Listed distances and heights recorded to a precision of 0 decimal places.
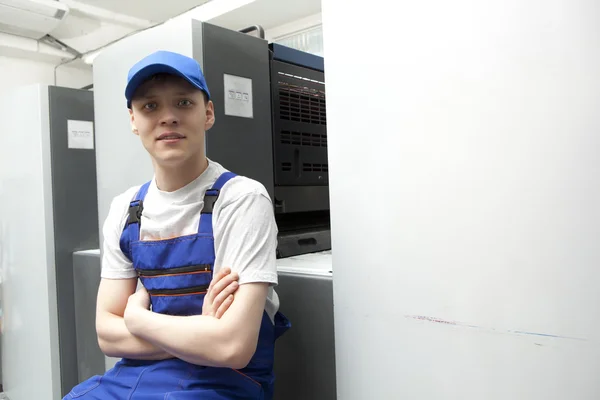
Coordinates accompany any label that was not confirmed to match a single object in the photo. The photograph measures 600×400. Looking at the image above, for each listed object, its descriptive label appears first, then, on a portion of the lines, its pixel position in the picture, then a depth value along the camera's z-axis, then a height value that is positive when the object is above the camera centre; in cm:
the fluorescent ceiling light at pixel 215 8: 326 +133
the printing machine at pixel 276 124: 131 +21
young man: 89 -15
